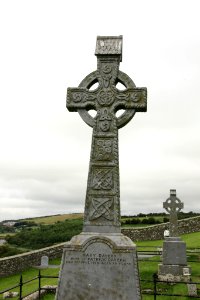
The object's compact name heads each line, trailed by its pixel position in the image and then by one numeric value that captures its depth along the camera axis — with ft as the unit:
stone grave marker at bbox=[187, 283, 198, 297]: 34.47
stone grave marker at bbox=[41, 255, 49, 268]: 57.21
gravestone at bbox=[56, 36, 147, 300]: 20.92
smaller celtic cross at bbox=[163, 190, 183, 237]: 47.01
